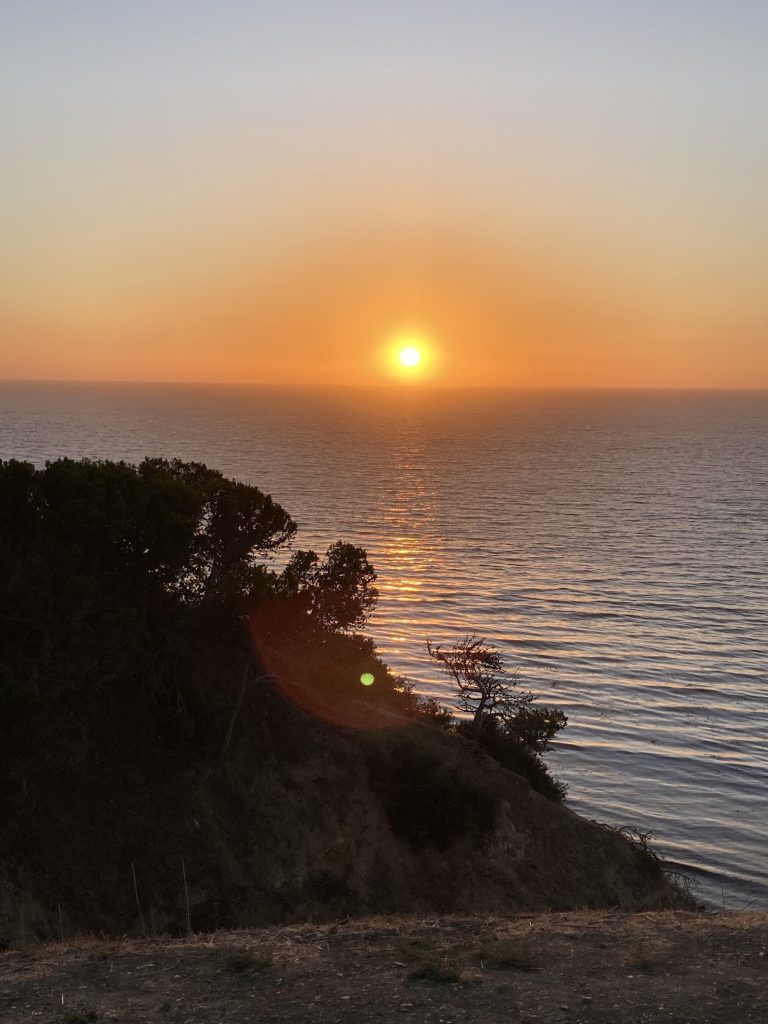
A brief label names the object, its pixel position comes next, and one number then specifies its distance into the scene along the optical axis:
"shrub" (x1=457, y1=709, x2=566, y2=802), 39.78
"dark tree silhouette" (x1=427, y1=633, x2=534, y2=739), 39.12
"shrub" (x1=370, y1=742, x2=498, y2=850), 34.25
